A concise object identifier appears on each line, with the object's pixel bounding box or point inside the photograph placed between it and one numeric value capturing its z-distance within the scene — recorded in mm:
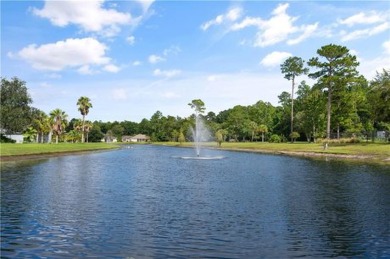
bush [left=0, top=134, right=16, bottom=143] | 100038
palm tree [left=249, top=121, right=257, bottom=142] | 143850
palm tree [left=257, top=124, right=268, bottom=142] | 139250
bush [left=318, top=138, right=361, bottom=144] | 83250
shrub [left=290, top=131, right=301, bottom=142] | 112000
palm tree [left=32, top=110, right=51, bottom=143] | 116000
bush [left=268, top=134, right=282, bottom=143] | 118438
